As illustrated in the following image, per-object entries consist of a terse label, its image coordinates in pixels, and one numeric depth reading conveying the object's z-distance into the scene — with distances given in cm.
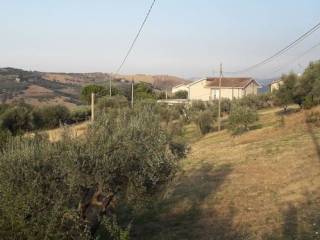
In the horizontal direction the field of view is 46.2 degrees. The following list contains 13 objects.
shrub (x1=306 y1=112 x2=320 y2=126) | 2388
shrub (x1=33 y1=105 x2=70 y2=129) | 4177
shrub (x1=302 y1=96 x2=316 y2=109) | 2898
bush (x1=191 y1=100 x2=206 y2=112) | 4328
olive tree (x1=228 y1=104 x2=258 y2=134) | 2696
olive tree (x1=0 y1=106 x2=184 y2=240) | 618
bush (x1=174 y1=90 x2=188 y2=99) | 7358
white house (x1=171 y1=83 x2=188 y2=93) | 7734
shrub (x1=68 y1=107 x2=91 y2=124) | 4357
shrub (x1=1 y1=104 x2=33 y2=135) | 3759
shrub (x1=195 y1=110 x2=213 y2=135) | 3139
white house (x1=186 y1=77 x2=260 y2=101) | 6288
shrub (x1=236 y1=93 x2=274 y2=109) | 4393
